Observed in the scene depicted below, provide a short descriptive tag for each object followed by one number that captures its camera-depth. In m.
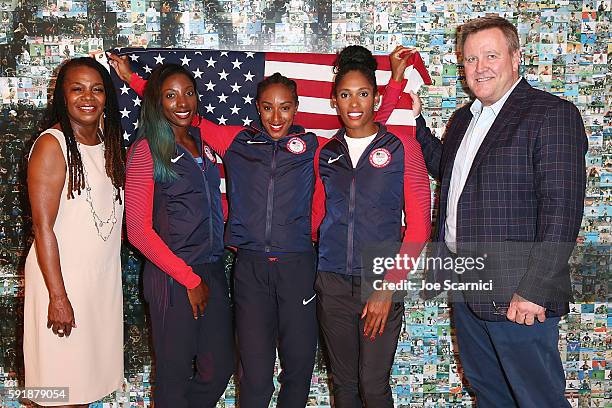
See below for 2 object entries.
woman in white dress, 2.36
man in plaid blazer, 2.12
